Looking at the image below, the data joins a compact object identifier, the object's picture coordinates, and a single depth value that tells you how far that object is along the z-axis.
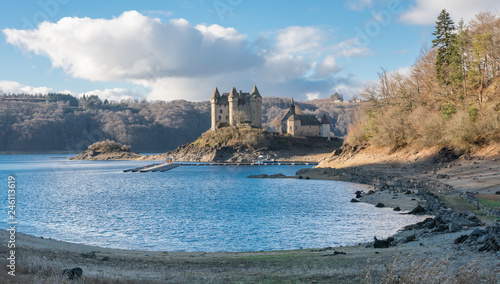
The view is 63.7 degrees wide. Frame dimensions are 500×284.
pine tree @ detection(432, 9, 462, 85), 59.09
